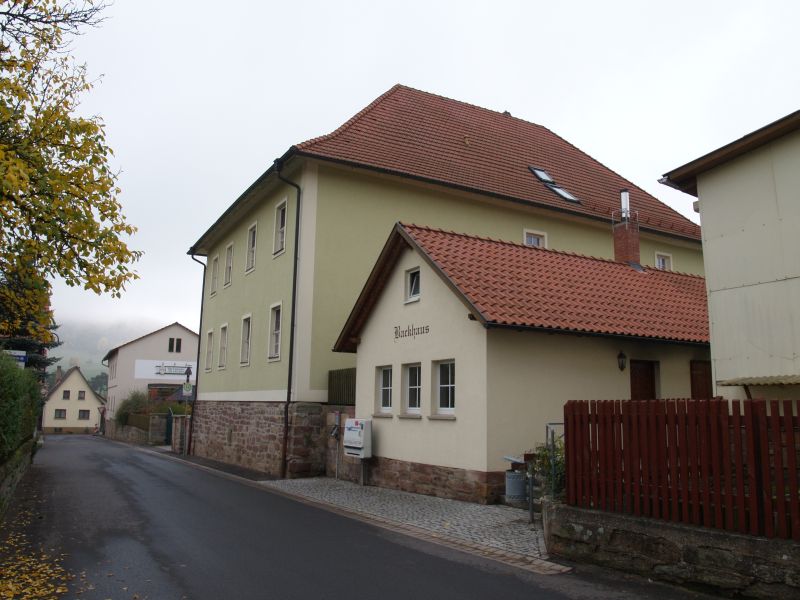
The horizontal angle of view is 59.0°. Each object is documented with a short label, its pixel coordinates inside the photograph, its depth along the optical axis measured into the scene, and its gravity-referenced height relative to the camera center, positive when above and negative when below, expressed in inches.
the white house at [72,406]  3580.2 +80.9
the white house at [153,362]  2623.0 +229.4
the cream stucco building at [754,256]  374.6 +97.2
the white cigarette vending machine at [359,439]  595.2 -9.4
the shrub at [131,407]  2086.6 +48.6
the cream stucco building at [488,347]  482.6 +62.9
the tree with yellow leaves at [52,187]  338.3 +113.4
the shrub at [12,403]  441.4 +12.9
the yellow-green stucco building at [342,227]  732.7 +245.2
